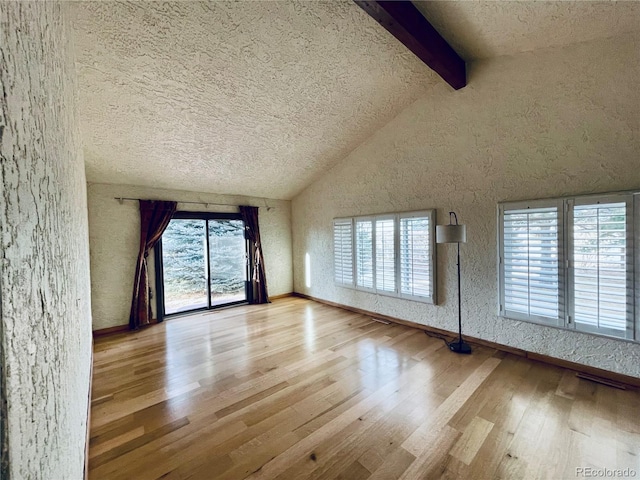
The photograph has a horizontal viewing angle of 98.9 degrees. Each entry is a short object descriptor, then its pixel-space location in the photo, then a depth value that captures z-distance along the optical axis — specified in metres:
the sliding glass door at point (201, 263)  4.76
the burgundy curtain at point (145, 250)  4.29
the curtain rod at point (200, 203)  4.25
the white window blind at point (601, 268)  2.46
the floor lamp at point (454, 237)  3.06
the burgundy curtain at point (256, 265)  5.59
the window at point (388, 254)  3.83
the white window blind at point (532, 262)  2.81
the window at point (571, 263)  2.47
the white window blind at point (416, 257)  3.80
